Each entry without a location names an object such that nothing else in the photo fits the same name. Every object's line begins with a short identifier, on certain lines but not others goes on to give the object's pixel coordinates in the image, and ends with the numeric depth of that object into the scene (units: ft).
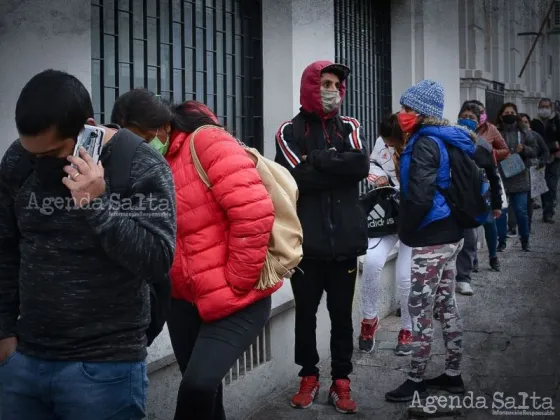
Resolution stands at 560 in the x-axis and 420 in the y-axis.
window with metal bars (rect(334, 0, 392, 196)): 26.48
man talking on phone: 7.97
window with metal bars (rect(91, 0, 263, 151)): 16.62
